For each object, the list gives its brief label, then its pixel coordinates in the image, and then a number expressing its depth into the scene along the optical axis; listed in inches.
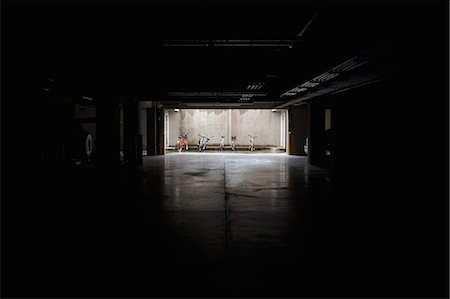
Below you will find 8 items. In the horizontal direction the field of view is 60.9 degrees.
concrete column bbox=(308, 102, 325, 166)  615.5
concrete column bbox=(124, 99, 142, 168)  577.9
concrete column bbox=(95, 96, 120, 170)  495.5
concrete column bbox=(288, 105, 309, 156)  808.3
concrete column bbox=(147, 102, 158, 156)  799.7
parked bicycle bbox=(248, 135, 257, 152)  996.9
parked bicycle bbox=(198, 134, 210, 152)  972.7
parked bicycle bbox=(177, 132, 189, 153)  977.4
